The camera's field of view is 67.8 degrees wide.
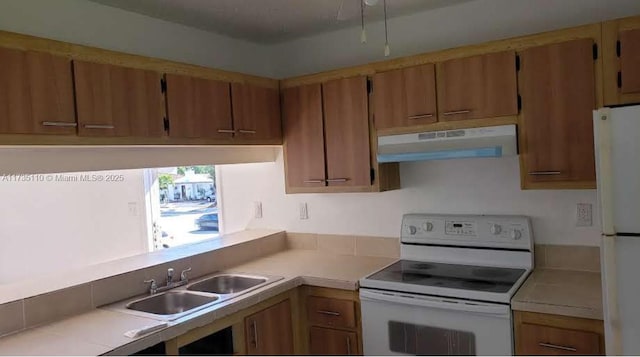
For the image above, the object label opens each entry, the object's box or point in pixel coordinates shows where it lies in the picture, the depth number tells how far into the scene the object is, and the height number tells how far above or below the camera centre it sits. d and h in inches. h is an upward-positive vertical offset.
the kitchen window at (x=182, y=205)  152.6 -10.6
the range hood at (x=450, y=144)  96.0 +3.1
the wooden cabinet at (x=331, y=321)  105.3 -35.3
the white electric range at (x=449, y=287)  89.5 -25.4
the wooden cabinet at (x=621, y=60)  84.4 +15.9
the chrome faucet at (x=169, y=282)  101.3 -23.8
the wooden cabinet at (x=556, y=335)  80.6 -31.8
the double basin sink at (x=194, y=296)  92.9 -26.1
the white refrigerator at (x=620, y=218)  69.6 -10.2
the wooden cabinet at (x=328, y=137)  114.7 +7.3
